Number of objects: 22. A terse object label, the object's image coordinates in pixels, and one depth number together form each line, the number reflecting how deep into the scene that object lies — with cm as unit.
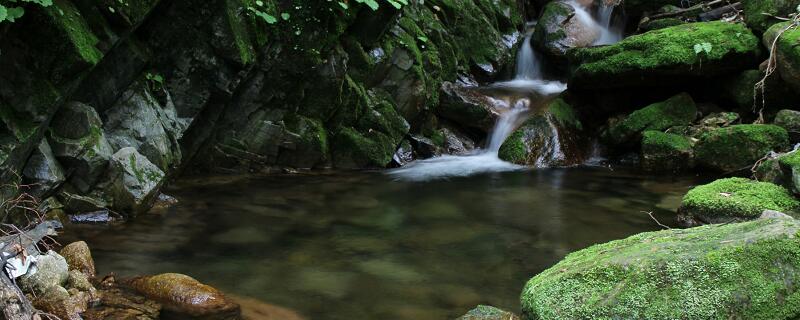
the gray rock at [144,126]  691
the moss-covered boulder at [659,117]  1077
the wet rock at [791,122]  932
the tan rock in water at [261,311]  441
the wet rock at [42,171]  570
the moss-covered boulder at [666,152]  1003
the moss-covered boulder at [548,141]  1118
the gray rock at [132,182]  647
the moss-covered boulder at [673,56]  1040
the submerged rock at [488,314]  406
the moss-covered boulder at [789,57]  894
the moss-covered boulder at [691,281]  287
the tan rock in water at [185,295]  439
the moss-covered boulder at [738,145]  898
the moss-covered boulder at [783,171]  598
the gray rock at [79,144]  605
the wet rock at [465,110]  1212
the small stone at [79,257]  486
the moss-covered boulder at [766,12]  1025
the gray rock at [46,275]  402
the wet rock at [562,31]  1516
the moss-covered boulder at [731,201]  589
